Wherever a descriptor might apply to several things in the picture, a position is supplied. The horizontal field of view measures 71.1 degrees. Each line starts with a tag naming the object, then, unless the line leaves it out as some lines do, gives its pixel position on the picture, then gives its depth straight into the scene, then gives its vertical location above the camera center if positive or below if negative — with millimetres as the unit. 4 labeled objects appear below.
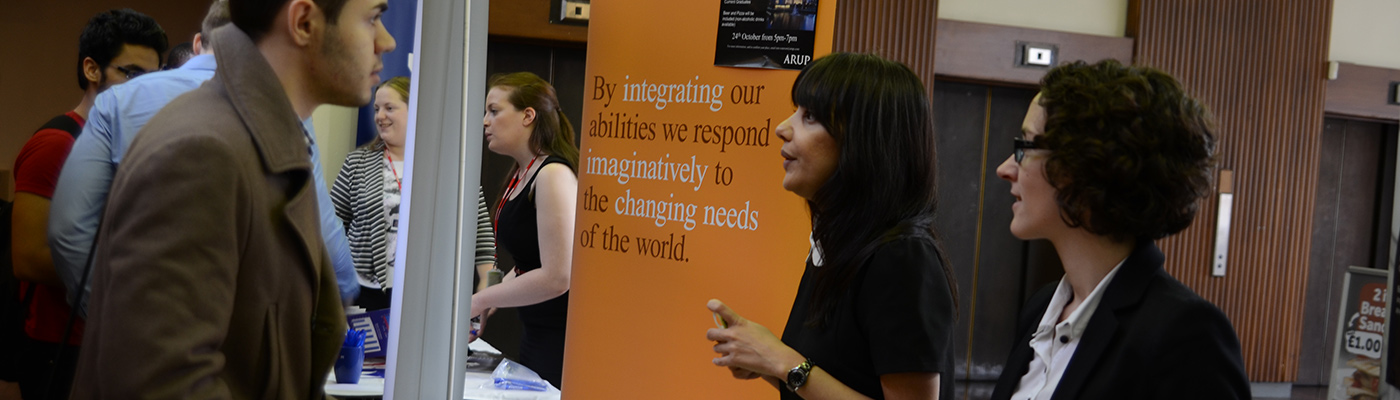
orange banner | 2223 -63
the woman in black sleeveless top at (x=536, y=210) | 2684 -118
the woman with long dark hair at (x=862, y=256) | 1470 -96
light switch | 5984 +926
